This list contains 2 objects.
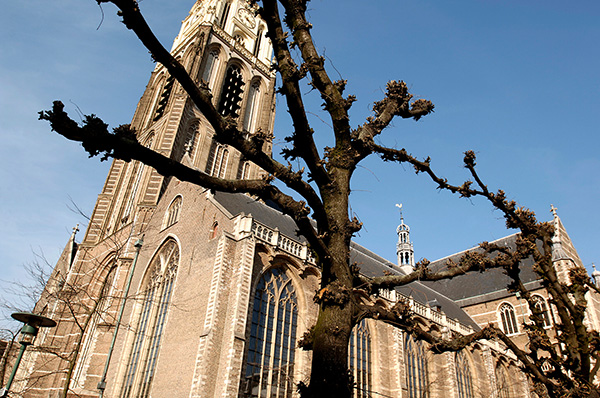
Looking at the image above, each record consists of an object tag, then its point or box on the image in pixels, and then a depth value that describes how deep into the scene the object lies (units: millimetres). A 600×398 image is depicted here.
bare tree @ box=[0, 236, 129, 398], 19109
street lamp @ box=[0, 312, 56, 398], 7223
